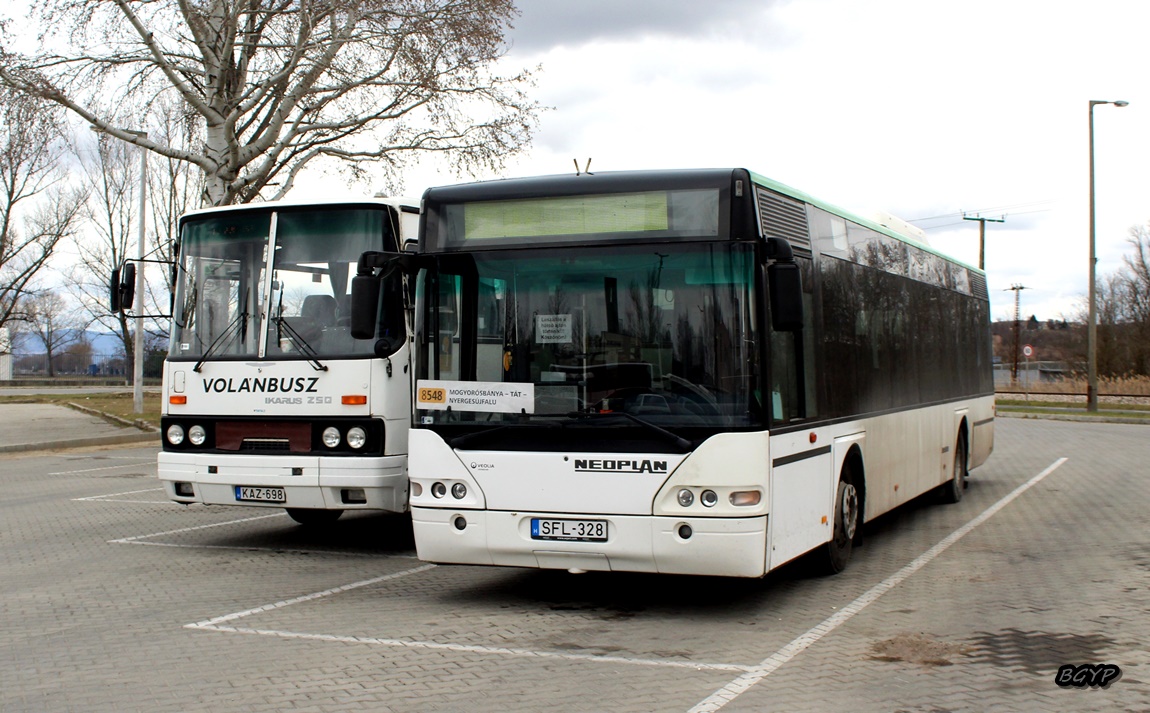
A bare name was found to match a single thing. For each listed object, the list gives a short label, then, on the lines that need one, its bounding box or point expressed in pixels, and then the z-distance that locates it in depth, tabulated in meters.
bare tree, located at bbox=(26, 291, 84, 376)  84.62
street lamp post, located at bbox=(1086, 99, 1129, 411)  39.85
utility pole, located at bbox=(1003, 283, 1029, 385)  64.25
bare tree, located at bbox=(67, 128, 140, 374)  51.53
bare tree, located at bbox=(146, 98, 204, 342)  48.34
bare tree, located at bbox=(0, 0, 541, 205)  26.88
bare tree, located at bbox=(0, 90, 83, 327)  46.53
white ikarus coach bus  9.86
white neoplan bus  7.36
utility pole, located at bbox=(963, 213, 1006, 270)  58.33
